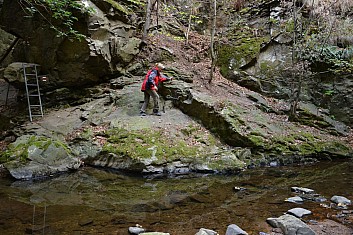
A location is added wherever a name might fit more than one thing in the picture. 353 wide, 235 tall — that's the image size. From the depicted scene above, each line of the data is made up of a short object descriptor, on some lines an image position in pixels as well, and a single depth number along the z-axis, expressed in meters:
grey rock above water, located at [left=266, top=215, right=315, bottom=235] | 4.69
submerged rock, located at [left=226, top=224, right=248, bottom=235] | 4.69
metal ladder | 12.35
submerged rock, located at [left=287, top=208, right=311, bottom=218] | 5.55
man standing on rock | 11.24
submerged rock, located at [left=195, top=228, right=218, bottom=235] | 4.59
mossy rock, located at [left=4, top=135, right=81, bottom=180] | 8.45
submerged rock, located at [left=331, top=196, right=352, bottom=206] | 6.18
